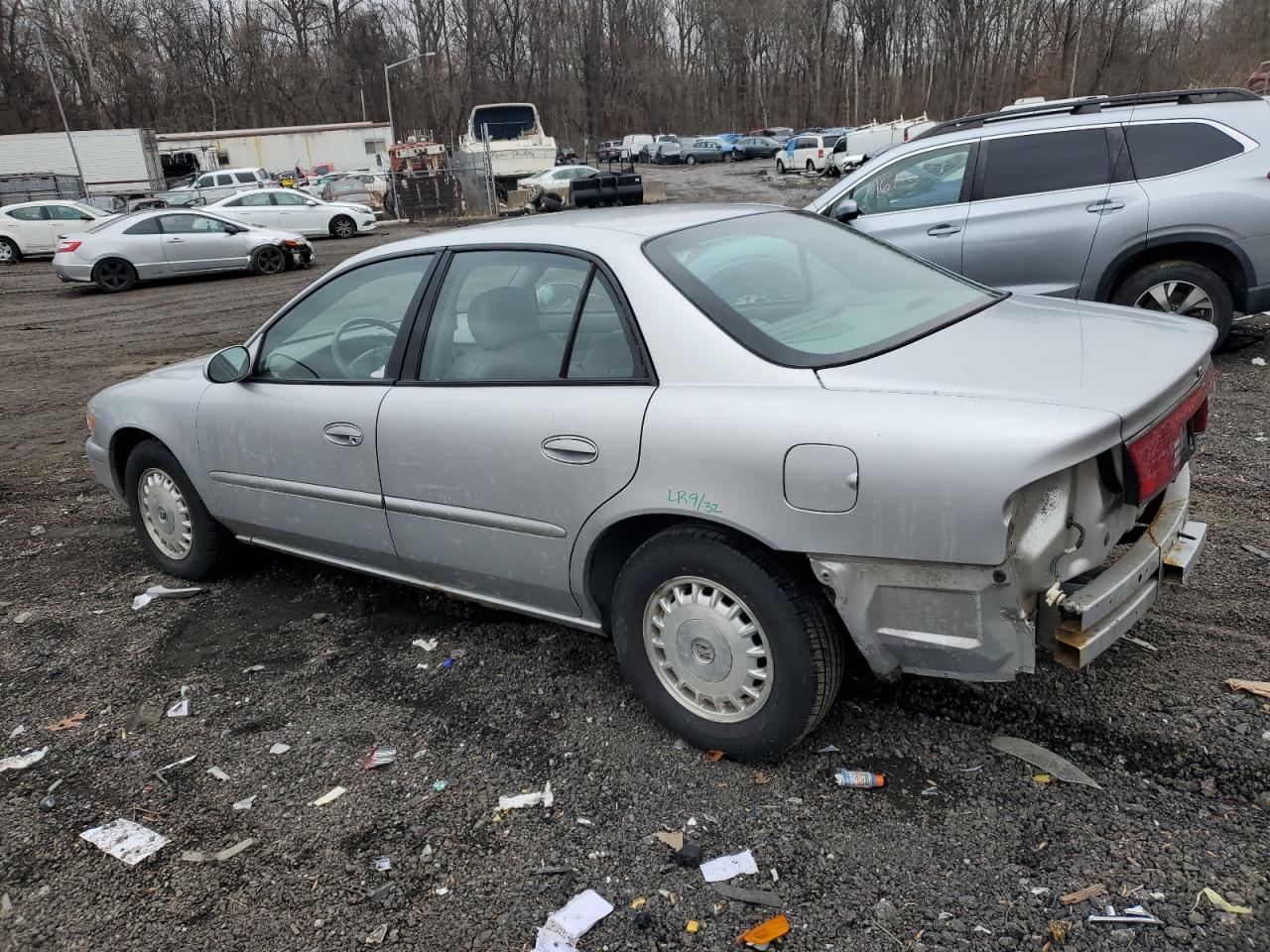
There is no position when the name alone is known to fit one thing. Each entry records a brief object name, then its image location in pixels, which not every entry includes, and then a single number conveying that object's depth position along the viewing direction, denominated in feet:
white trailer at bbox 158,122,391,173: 153.38
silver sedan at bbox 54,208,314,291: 58.18
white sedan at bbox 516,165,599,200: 110.93
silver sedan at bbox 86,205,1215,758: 8.08
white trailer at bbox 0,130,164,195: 130.93
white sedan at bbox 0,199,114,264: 79.15
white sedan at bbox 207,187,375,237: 81.10
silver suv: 21.81
